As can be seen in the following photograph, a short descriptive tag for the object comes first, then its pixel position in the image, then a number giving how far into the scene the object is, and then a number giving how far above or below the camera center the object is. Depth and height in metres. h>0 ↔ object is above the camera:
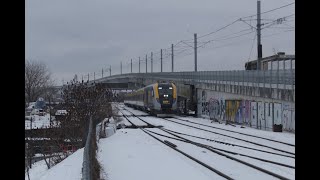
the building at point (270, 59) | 39.47 +2.63
